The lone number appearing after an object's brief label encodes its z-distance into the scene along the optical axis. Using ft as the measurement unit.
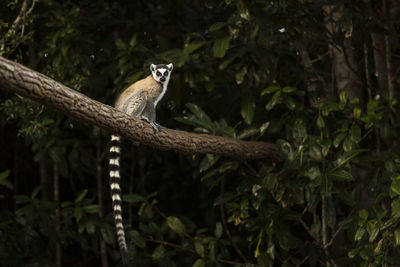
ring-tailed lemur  27.02
